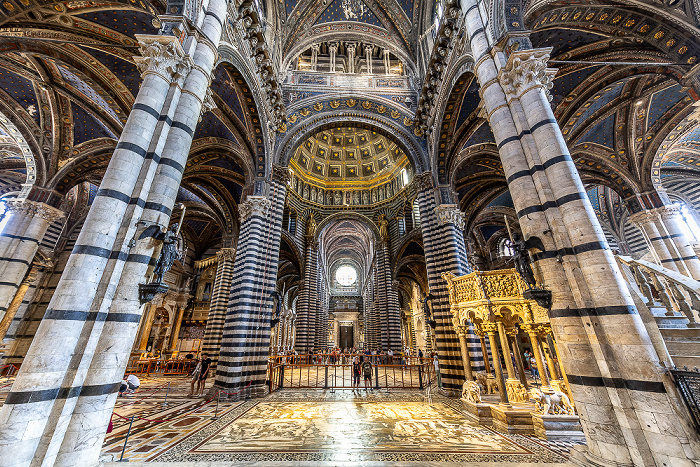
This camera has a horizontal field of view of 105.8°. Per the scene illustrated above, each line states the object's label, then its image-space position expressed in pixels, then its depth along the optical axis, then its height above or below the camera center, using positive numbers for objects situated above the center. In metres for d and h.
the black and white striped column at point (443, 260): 9.48 +3.18
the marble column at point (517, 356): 7.29 -0.34
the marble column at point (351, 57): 16.86 +17.06
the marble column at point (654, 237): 11.35 +4.38
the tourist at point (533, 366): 12.52 -1.06
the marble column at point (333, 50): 16.33 +17.60
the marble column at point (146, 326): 18.68 +1.44
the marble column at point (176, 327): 21.28 +1.53
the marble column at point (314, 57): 16.50 +16.74
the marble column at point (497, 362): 5.94 -0.43
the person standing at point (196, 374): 8.75 -0.84
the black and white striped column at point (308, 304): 20.22 +3.05
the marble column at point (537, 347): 6.39 -0.10
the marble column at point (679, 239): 10.88 +4.07
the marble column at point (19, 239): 10.77 +4.35
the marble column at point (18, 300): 14.40 +2.63
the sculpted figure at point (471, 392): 6.35 -1.11
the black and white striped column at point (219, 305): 14.68 +2.22
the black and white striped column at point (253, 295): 8.82 +1.74
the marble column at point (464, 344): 7.53 -0.03
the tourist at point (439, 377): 9.78 -1.16
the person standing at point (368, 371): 10.06 -0.95
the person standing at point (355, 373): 10.38 -1.07
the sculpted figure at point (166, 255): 4.10 +1.35
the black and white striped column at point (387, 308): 19.11 +2.47
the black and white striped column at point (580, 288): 3.22 +0.73
